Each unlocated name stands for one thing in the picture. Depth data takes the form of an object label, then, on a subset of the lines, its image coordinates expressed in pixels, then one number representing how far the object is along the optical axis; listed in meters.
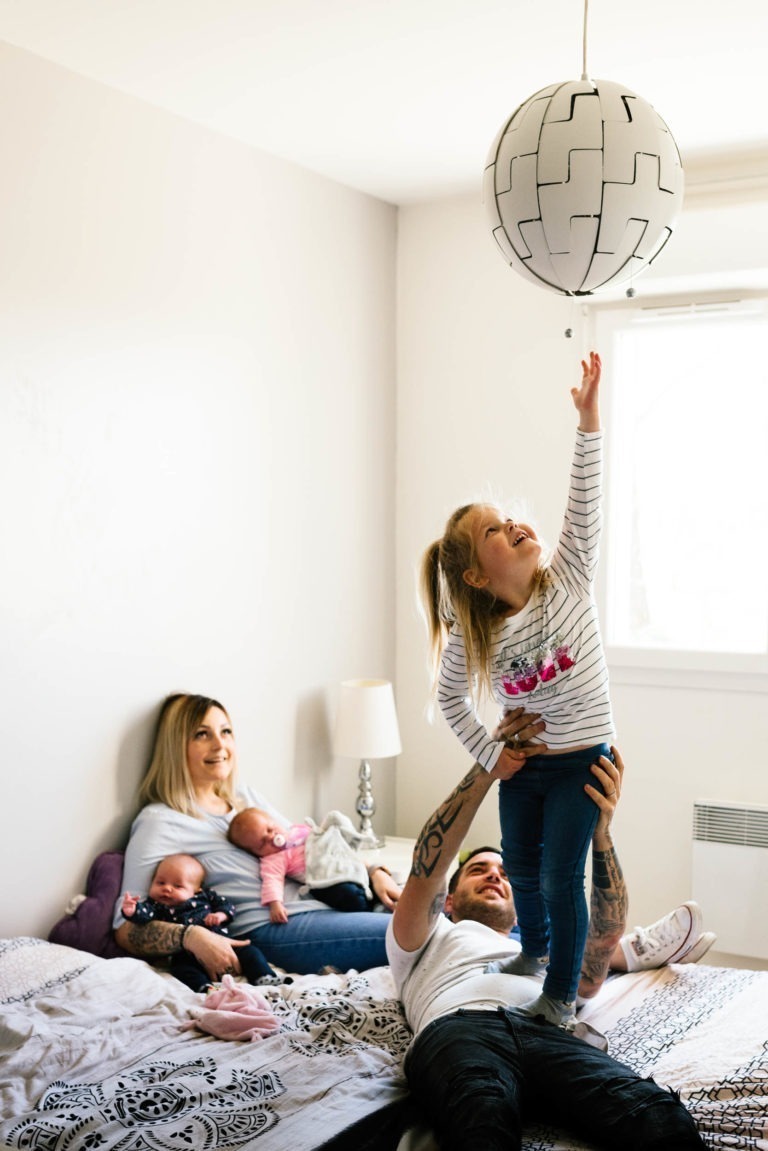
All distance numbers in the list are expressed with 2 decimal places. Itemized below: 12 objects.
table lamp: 4.02
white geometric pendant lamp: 1.78
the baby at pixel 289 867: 3.27
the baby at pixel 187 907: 2.95
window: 4.05
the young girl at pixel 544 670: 2.26
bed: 1.93
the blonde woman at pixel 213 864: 2.97
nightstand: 3.69
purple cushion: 2.99
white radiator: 3.82
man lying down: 1.87
